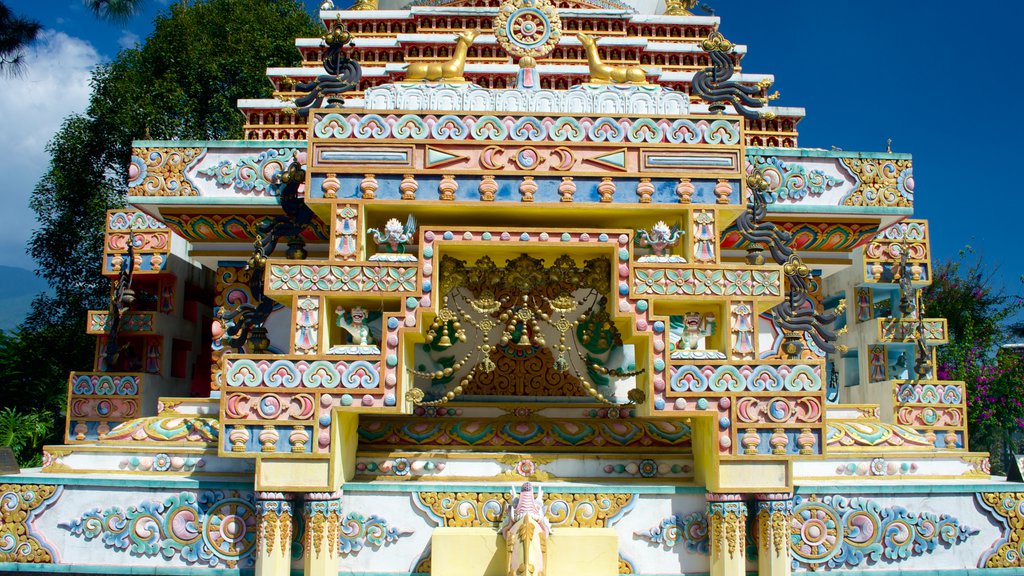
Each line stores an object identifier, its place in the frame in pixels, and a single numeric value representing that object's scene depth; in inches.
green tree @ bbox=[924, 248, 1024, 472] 817.5
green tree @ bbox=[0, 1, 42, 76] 505.7
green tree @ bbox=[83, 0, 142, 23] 491.8
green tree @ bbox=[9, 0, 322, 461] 901.8
